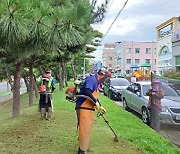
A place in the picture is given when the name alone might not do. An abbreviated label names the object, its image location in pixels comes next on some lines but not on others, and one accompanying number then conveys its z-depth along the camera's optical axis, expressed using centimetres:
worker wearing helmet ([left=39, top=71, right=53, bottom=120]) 859
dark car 1800
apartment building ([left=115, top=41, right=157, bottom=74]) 7562
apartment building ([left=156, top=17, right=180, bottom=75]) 3812
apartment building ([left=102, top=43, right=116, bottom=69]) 10146
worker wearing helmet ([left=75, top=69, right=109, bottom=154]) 499
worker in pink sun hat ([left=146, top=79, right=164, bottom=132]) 831
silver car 907
